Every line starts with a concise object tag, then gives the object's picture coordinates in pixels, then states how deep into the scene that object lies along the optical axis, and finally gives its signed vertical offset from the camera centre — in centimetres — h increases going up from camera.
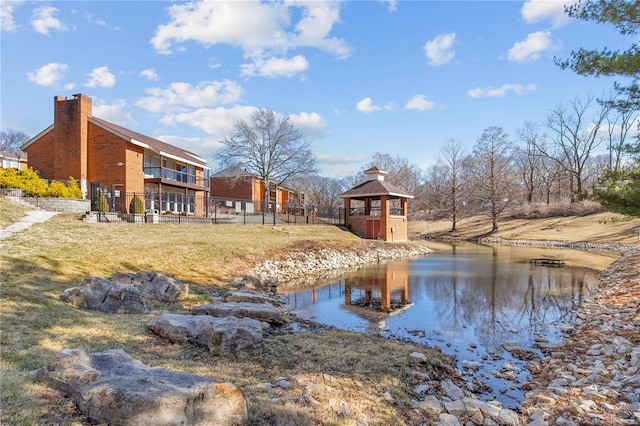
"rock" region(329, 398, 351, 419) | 383 -216
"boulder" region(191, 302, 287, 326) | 757 -216
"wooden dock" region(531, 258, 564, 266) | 1964 -286
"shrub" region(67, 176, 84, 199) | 1995 +112
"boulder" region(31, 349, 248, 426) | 296 -161
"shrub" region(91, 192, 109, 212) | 1899 +41
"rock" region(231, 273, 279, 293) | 1217 -258
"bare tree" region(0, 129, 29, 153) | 5665 +1143
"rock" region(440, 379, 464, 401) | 499 -257
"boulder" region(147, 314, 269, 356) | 542 -192
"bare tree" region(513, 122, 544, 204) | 5154 +667
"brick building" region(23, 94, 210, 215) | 2491 +409
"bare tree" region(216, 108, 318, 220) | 4031 +642
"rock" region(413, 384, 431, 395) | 497 -249
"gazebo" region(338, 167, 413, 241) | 3147 -3
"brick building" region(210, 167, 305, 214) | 4306 +301
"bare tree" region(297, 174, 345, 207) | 6700 +395
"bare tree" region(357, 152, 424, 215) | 5981 +583
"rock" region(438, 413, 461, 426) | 411 -244
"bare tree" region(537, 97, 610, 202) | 4634 +843
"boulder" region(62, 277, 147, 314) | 677 -167
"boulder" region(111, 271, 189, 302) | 864 -184
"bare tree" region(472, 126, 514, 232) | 4312 +393
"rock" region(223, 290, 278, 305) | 946 -233
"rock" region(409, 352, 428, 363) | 604 -248
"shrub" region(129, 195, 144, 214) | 2153 +34
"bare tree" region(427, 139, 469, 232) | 4844 +280
